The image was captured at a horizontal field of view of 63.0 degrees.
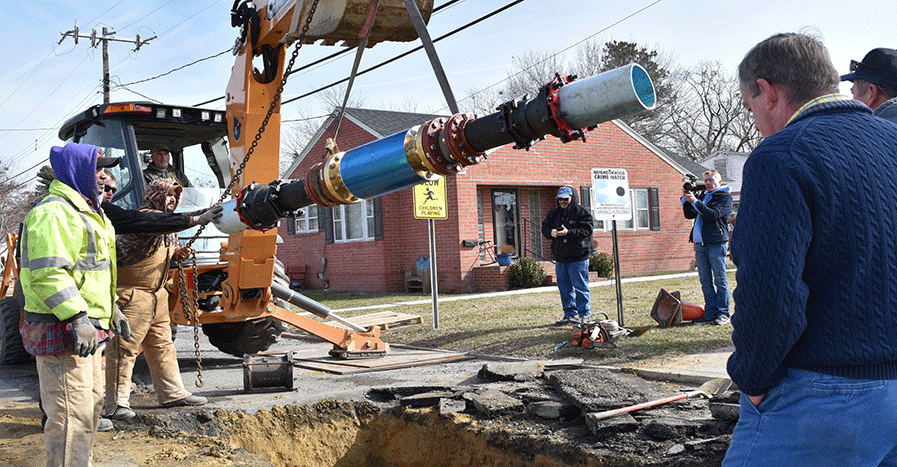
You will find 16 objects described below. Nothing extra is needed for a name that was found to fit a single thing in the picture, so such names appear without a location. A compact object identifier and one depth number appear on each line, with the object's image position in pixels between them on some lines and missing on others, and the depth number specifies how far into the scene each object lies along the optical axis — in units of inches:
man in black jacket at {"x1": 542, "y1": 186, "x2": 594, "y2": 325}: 380.5
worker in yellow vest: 161.3
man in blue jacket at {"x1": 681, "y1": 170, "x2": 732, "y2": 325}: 356.8
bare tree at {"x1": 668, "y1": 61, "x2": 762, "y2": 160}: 1840.6
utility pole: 1220.2
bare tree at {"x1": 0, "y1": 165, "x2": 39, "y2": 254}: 1672.0
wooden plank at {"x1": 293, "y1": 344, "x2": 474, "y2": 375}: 316.8
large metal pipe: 112.4
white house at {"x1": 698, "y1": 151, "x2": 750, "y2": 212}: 1489.9
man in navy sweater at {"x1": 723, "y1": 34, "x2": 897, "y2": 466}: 77.0
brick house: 709.3
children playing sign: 428.4
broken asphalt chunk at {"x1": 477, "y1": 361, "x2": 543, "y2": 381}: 253.2
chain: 209.8
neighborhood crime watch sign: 373.7
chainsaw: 310.5
